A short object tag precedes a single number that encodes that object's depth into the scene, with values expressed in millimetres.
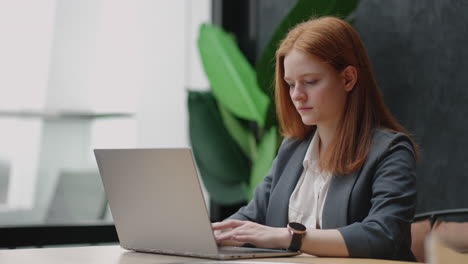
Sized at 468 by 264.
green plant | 3673
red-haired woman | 2491
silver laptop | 2274
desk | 2278
